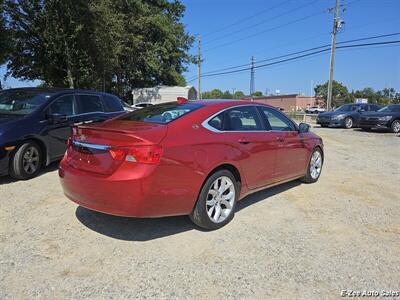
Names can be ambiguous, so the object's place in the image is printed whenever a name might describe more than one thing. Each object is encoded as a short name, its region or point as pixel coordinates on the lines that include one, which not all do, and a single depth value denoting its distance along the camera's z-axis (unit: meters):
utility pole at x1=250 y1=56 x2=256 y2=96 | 67.88
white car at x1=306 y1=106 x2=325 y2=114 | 74.69
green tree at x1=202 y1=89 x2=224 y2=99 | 116.98
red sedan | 3.69
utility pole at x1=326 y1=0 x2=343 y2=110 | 32.31
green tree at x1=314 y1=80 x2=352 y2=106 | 98.65
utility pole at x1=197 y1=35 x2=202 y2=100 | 55.44
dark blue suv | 6.27
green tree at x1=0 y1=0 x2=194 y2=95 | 18.30
